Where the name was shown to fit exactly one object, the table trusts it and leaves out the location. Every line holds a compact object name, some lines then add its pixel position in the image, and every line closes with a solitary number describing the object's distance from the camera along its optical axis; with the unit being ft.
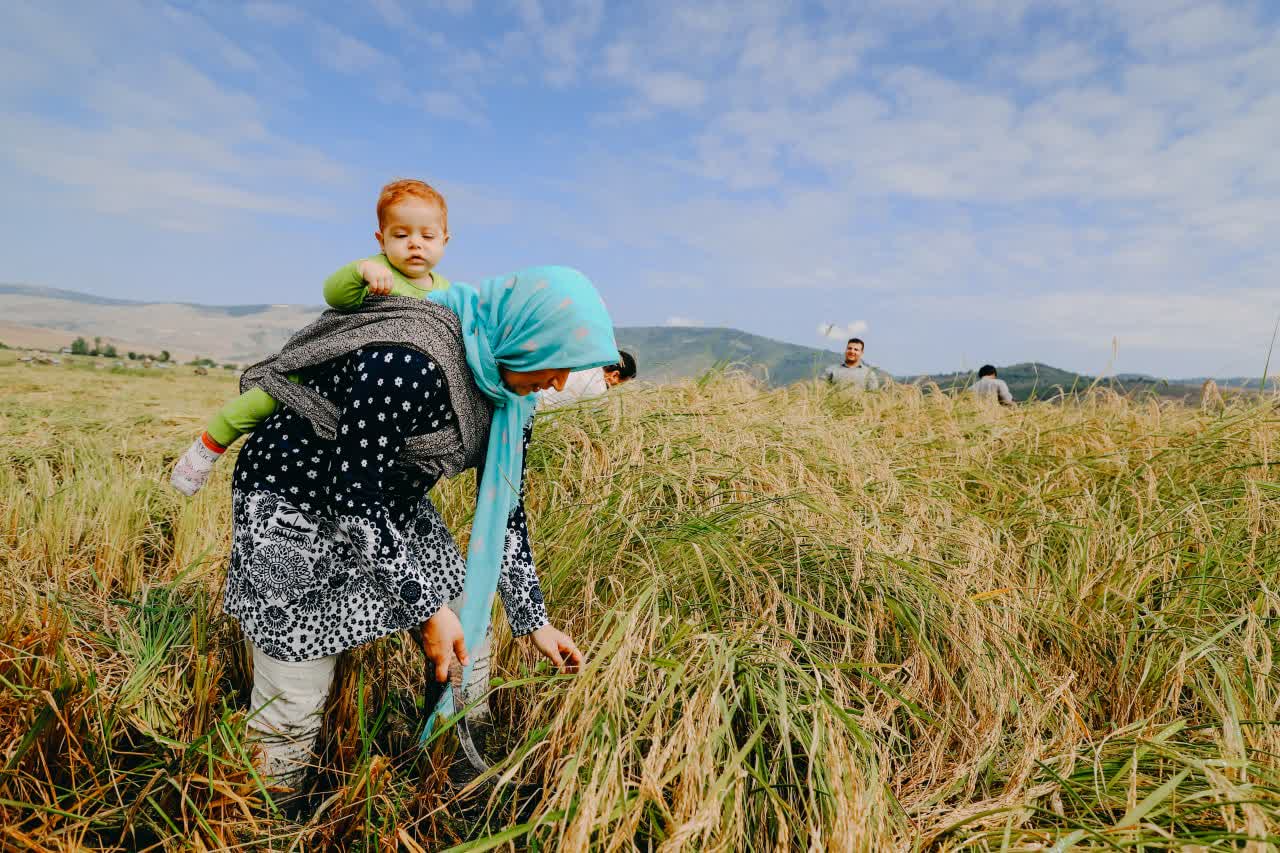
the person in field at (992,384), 19.66
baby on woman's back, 4.91
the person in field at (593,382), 10.99
